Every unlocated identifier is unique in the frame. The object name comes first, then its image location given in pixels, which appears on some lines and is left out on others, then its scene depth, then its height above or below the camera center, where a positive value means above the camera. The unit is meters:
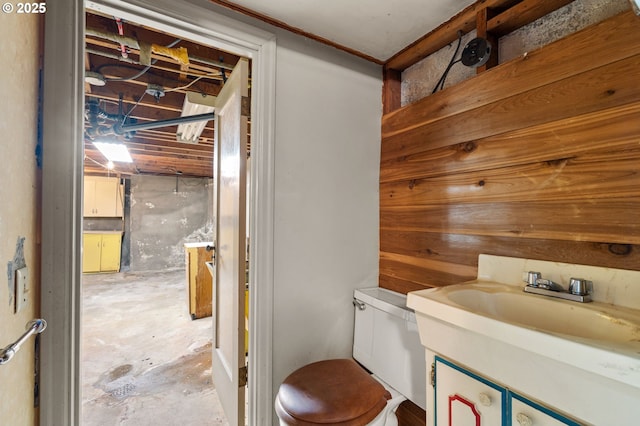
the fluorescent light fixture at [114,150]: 3.03 +0.76
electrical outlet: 0.74 -0.21
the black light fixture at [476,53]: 1.15 +0.69
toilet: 0.98 -0.69
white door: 1.44 -0.18
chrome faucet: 0.85 -0.24
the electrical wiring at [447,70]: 1.35 +0.73
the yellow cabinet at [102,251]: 5.90 -0.82
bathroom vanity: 0.53 -0.32
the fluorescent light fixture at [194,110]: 2.04 +0.83
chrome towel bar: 0.58 -0.30
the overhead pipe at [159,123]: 2.19 +0.76
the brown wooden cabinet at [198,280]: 3.15 -0.76
